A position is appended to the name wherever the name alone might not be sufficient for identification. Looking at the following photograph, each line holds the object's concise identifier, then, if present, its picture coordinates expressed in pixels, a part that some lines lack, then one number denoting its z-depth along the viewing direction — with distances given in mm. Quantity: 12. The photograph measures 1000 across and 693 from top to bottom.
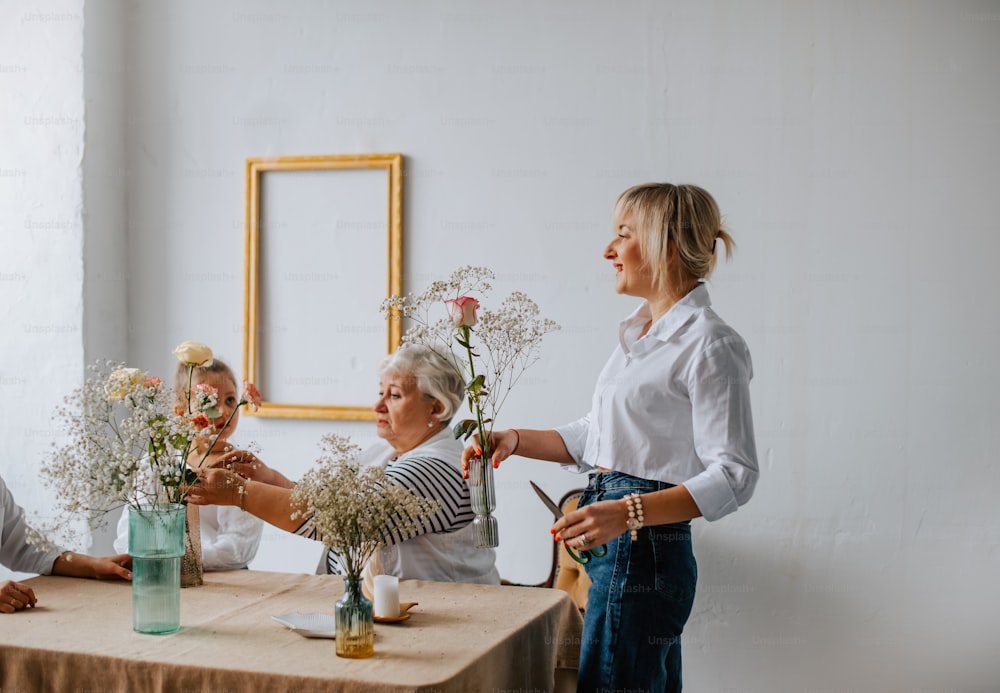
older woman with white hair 2436
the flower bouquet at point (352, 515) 1866
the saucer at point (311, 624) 1996
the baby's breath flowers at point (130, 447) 2014
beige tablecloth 1803
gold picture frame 3875
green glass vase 2018
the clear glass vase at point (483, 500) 2221
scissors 2119
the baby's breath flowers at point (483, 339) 2148
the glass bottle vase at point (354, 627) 1864
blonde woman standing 2051
